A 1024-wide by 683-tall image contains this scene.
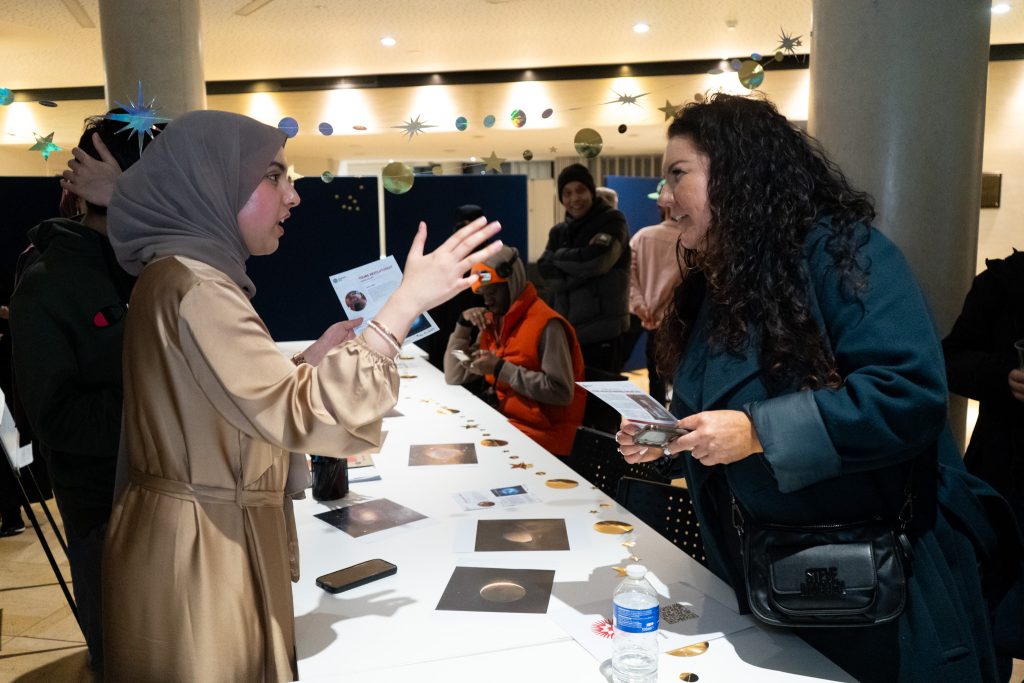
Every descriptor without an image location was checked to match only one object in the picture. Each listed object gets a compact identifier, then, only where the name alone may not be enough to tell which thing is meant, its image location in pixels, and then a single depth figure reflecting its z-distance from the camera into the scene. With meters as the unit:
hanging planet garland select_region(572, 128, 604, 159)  3.12
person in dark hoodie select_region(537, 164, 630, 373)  5.10
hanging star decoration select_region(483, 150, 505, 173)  3.51
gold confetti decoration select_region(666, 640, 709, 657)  1.39
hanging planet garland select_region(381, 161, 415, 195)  3.65
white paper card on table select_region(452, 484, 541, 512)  2.17
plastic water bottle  1.27
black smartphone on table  1.68
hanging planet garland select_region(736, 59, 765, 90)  2.74
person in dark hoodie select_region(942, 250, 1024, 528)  2.27
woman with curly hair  1.32
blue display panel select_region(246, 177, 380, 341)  5.81
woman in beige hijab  1.27
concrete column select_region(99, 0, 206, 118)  4.76
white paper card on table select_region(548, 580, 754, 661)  1.43
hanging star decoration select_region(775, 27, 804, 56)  2.69
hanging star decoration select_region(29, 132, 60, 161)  3.11
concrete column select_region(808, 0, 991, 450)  2.66
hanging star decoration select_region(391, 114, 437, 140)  3.41
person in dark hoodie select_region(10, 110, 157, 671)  1.88
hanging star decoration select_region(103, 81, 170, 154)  2.08
